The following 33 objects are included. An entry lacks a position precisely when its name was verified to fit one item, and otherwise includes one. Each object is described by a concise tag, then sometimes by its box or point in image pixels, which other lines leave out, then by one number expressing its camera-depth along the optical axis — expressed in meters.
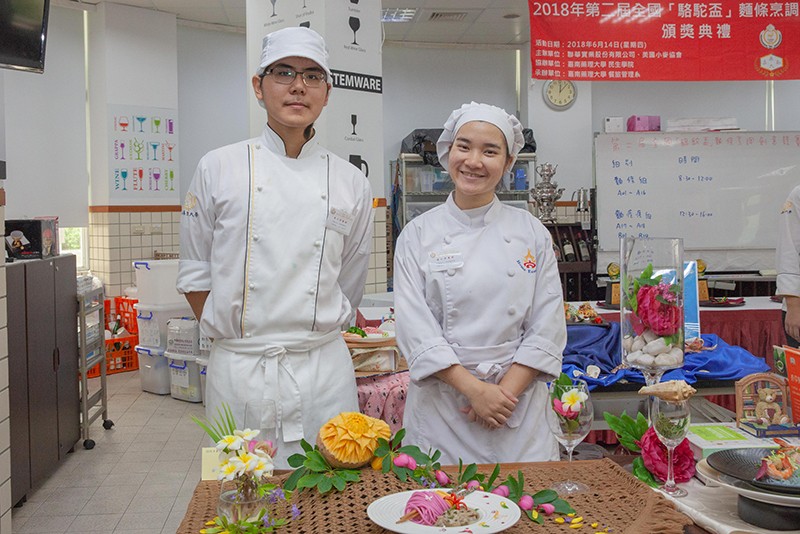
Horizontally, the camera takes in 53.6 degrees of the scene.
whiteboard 7.50
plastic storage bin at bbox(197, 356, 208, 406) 5.83
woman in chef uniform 1.94
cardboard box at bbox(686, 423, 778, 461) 1.61
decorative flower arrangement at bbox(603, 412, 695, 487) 1.54
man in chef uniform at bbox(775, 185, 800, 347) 3.46
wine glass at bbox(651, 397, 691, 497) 1.43
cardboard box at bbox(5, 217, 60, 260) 4.27
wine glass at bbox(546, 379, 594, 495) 1.48
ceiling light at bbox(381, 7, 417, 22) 8.34
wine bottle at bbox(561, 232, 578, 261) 7.55
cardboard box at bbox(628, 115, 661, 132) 8.20
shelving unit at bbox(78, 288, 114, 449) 4.91
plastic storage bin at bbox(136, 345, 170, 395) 6.43
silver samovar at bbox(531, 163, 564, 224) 7.75
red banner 5.12
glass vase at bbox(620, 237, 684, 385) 1.63
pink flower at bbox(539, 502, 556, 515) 1.30
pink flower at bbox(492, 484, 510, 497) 1.35
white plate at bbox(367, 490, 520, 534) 1.18
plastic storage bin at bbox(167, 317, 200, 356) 6.06
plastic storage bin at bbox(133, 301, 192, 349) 6.47
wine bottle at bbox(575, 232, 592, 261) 7.64
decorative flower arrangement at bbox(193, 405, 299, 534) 1.19
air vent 8.47
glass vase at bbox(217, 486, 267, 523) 1.21
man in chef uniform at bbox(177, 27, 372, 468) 2.02
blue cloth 2.95
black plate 1.37
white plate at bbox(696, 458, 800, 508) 1.24
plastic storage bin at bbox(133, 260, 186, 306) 6.59
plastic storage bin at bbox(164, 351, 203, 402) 6.12
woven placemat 1.25
